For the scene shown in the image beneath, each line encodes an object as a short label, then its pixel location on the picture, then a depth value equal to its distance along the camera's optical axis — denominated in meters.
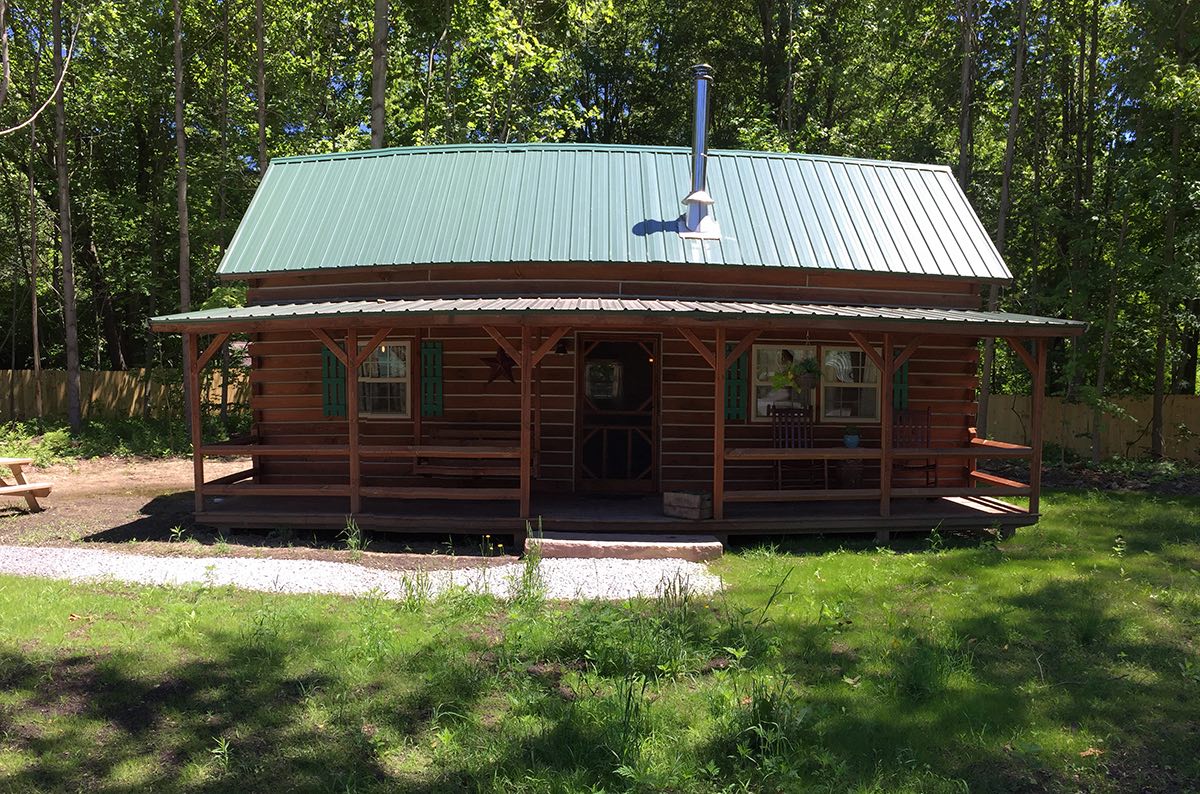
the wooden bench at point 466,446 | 10.78
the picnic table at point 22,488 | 10.81
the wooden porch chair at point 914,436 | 11.23
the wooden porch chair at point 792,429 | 10.90
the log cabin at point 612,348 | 10.98
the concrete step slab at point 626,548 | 8.60
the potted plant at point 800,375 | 10.75
